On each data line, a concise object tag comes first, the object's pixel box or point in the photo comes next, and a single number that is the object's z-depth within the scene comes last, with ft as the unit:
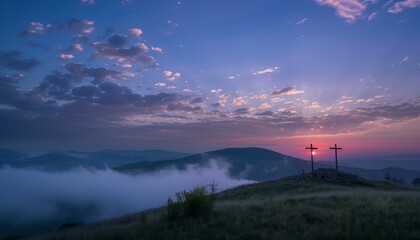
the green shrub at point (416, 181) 157.34
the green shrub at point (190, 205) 44.21
